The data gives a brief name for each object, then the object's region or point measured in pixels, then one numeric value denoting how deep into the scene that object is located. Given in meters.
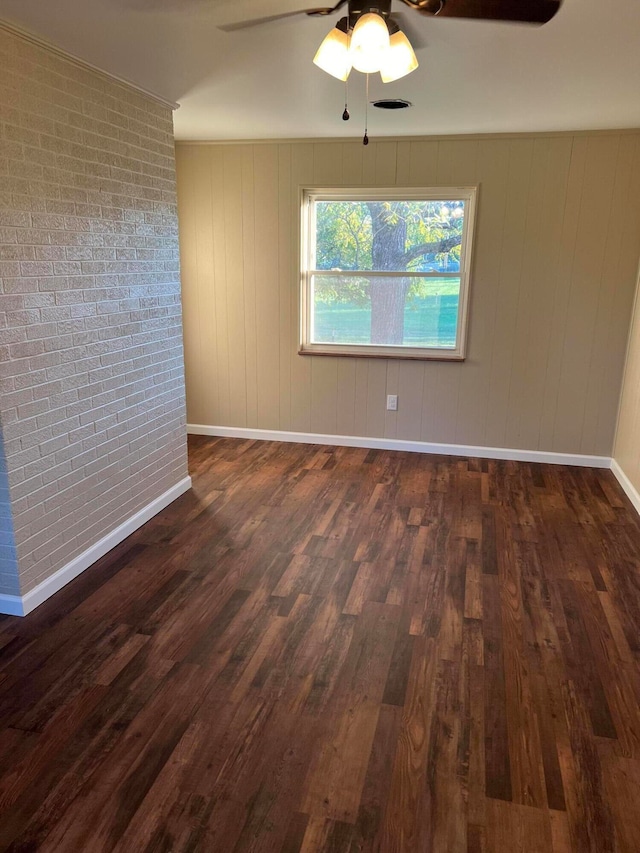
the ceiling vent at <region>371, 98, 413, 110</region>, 3.16
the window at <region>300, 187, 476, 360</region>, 4.29
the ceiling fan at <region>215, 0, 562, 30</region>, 1.62
